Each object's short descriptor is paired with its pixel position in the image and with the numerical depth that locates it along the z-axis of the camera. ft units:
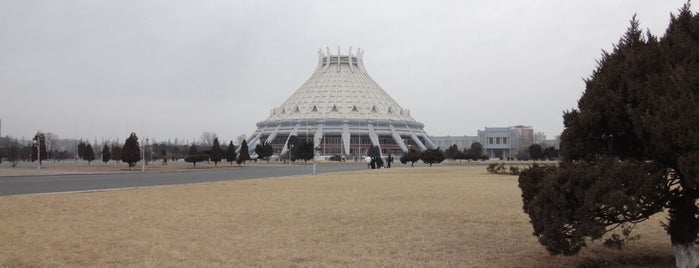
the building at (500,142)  431.02
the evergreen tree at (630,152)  17.28
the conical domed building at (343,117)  413.18
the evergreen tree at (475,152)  268.00
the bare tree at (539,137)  544.46
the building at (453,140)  548.11
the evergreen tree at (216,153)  208.74
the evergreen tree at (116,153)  215.51
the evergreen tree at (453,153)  278.26
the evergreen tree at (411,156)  217.68
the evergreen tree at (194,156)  201.81
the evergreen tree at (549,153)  217.23
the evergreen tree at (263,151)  296.71
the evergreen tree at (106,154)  217.97
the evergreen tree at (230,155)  226.54
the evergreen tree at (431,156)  203.49
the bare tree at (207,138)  577.02
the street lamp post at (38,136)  177.58
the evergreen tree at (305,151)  270.87
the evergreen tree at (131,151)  165.58
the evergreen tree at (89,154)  227.87
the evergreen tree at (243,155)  224.41
